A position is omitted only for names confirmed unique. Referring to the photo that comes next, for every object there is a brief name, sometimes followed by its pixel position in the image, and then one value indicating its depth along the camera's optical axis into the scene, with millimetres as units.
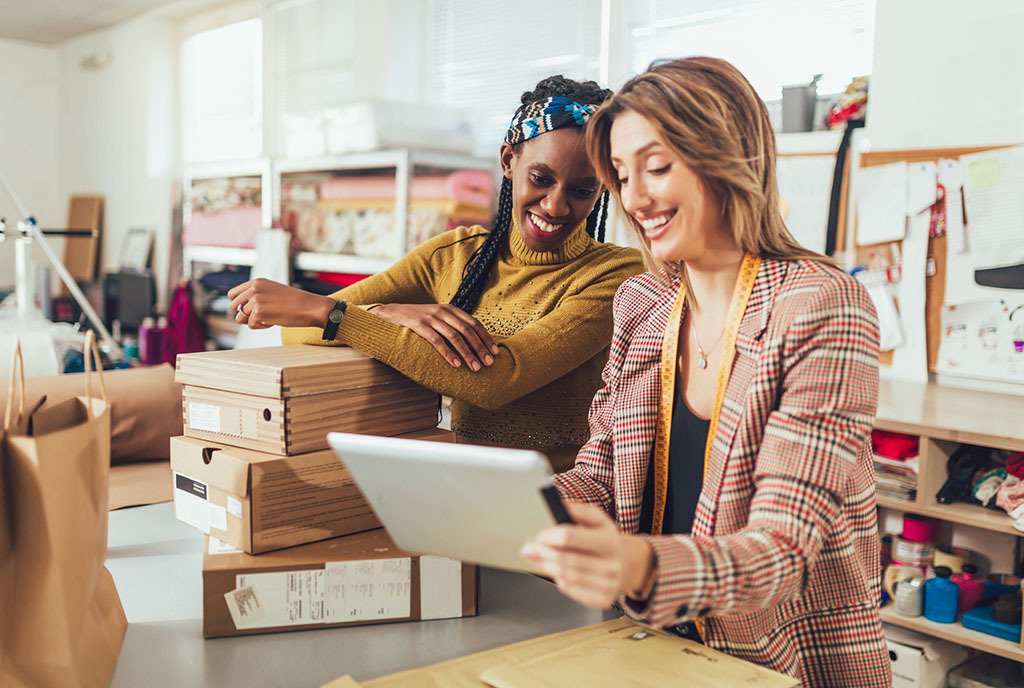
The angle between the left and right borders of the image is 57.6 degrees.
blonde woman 890
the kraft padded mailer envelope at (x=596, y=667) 934
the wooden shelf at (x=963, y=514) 2055
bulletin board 2527
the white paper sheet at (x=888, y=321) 2619
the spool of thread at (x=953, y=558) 2297
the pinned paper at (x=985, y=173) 2385
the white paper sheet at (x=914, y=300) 2564
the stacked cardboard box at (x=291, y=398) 1187
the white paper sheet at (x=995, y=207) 2359
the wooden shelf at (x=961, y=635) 2031
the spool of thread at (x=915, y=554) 2305
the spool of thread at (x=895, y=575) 2291
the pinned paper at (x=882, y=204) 2580
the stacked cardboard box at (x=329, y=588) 1117
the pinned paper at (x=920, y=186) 2520
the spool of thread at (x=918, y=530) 2301
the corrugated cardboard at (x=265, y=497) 1156
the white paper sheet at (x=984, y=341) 2391
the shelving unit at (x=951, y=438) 2020
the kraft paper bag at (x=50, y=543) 869
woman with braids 1396
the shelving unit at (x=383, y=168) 3648
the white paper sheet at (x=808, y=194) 2777
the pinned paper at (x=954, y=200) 2468
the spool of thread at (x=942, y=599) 2174
